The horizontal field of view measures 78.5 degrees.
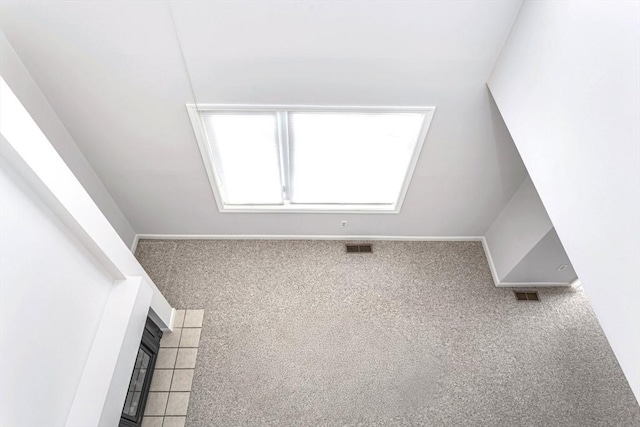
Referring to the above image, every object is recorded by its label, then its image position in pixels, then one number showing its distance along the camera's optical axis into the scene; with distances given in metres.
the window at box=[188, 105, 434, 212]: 2.46
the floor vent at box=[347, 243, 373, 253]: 3.39
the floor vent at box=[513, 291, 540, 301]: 3.15
